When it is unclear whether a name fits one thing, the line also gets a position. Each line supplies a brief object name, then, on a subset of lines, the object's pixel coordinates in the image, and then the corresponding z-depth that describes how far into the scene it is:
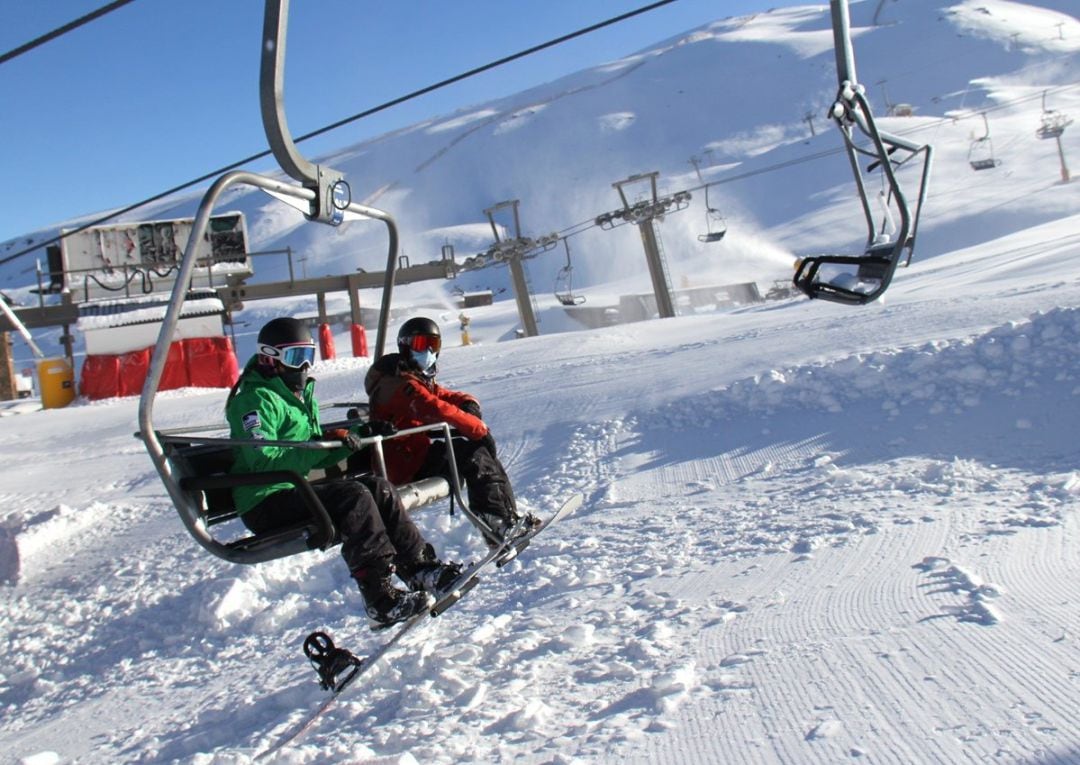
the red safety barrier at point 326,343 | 20.73
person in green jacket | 3.88
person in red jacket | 4.55
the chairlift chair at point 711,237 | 28.11
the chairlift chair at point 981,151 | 62.16
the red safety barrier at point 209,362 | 17.61
